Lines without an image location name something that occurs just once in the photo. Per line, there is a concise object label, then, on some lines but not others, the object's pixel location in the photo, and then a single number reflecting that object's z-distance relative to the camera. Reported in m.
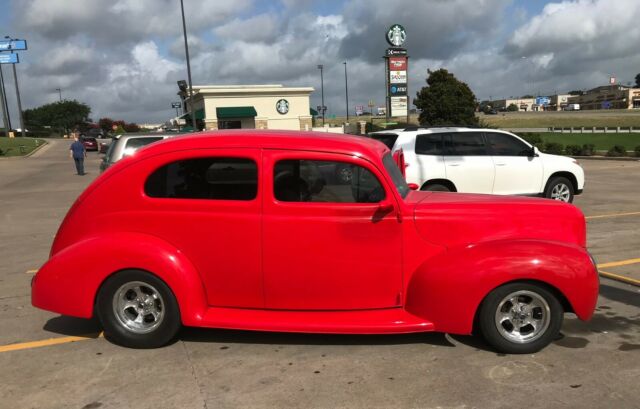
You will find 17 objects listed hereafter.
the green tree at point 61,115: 116.50
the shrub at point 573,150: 27.09
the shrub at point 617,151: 25.06
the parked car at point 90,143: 44.03
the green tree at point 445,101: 38.75
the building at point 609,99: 138.62
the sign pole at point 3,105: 49.36
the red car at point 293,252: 3.82
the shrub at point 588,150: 26.75
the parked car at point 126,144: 10.71
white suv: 9.56
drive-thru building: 46.00
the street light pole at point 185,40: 29.58
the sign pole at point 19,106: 56.20
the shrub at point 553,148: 27.49
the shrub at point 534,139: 30.08
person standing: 21.26
